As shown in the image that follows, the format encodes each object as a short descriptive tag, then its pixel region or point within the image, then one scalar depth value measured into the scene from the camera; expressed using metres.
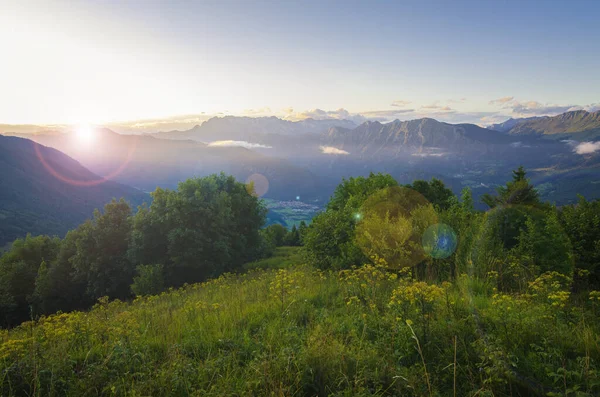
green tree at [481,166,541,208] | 27.81
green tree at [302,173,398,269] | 15.03
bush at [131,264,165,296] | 24.61
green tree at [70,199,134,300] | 30.86
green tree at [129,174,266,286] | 29.52
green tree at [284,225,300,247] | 80.75
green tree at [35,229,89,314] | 32.66
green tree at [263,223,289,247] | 79.02
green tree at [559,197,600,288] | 10.24
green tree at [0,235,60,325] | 32.44
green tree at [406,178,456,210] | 47.13
